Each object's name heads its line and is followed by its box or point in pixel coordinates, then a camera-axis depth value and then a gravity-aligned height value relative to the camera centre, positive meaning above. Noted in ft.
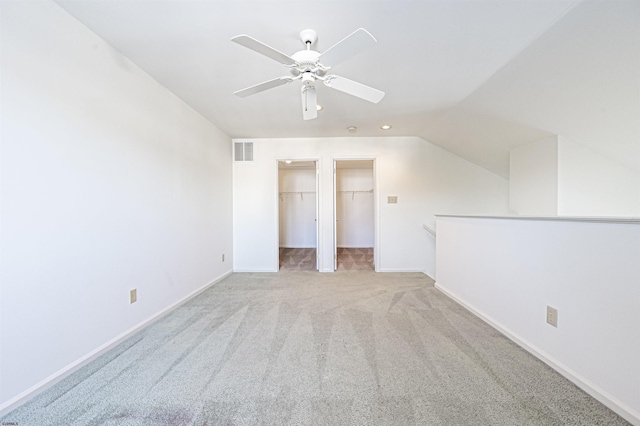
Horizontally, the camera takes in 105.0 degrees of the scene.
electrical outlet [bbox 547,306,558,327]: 5.45 -2.44
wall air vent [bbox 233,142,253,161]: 14.12 +3.42
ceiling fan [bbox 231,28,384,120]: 4.58 +3.13
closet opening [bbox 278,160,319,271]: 22.50 +0.17
